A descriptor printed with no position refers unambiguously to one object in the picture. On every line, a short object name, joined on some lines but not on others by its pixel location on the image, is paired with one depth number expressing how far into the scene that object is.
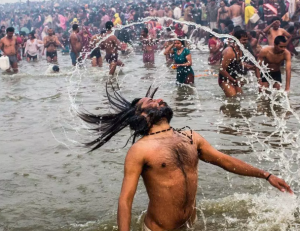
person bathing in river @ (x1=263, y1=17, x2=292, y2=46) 14.03
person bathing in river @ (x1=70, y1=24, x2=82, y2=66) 17.72
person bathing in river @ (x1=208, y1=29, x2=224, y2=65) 16.59
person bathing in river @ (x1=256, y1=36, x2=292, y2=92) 8.78
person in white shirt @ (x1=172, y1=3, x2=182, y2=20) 24.03
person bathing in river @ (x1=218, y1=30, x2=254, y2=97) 9.08
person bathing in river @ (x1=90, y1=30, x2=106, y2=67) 15.32
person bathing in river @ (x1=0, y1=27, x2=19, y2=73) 16.97
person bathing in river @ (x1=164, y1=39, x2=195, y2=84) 10.82
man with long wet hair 3.38
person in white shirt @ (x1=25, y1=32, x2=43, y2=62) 22.38
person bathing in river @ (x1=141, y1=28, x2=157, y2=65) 17.91
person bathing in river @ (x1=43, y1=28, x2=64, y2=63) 20.61
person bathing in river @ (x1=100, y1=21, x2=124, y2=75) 14.62
